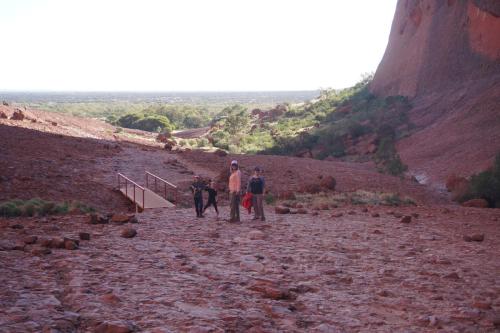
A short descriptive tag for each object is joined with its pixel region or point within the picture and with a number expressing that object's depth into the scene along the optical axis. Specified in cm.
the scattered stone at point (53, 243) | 828
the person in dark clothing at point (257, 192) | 1220
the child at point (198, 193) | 1273
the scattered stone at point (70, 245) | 828
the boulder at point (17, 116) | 2938
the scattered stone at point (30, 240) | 848
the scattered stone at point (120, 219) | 1108
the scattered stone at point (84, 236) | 905
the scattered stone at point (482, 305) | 639
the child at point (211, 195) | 1288
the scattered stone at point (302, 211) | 1400
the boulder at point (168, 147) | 2899
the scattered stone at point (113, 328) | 521
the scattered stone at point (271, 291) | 662
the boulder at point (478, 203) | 1588
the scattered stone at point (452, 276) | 767
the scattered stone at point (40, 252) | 787
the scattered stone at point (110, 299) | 601
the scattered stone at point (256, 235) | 1026
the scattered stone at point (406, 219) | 1238
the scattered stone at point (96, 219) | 1079
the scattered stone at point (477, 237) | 1039
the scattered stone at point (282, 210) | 1384
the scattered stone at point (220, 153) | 2634
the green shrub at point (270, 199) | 1670
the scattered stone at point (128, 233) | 964
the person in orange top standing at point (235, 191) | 1191
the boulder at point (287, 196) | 1723
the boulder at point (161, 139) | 3666
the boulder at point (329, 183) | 1873
